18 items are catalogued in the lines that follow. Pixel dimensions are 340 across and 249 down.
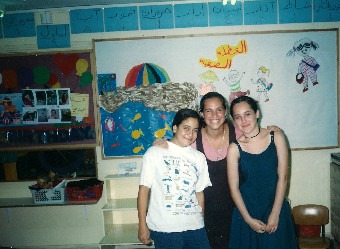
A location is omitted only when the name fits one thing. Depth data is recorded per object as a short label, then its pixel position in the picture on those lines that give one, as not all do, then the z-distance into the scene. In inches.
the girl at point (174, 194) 62.9
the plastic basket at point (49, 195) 111.6
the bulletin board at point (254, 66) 113.4
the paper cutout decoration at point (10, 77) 118.0
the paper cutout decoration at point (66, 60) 116.4
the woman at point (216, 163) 73.7
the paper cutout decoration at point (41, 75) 117.0
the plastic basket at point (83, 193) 111.7
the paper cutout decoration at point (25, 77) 117.6
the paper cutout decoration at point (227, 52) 113.4
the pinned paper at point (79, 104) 117.9
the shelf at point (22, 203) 110.0
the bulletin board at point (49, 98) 117.0
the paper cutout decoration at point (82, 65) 116.3
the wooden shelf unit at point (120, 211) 110.8
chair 103.2
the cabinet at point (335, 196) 110.2
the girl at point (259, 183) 67.3
